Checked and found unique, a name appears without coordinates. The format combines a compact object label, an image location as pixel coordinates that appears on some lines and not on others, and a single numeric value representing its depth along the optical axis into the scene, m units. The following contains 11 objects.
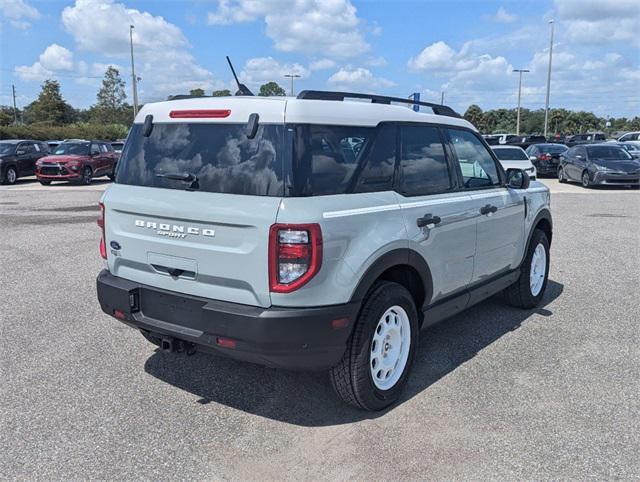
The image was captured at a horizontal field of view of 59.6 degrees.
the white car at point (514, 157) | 18.28
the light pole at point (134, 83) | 43.67
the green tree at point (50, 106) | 61.59
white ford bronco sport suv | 3.14
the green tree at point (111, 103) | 71.44
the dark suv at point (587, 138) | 39.44
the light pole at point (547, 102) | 45.91
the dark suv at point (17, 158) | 21.73
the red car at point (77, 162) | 20.94
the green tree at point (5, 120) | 52.61
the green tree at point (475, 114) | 87.38
